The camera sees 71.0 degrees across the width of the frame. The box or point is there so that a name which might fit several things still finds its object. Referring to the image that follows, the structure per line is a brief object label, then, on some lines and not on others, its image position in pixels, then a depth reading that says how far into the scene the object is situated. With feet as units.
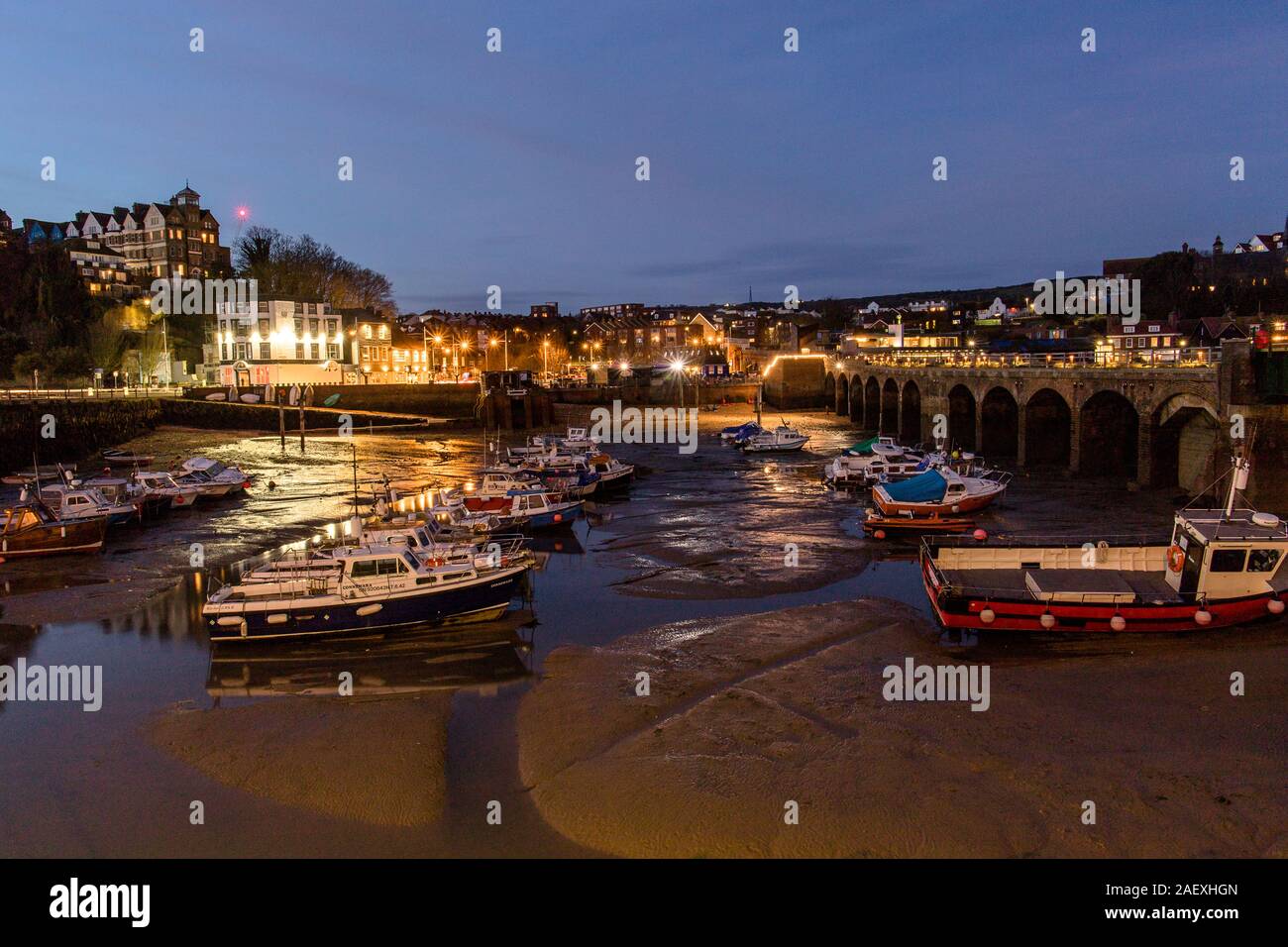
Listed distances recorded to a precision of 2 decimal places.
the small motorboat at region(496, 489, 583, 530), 118.62
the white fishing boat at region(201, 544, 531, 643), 72.38
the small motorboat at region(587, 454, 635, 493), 155.33
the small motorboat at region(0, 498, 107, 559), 104.27
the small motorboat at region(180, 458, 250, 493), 146.44
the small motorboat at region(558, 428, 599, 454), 187.11
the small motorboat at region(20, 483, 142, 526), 111.37
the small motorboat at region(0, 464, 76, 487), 151.50
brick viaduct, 123.95
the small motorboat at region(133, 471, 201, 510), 137.28
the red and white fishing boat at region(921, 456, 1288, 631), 69.67
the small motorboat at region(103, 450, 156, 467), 172.24
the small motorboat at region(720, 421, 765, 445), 216.33
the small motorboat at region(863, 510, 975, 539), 113.39
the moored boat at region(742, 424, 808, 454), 209.77
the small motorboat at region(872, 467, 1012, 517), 116.67
